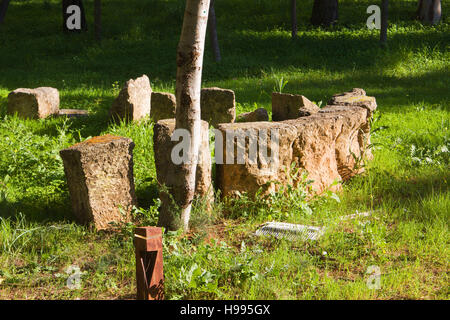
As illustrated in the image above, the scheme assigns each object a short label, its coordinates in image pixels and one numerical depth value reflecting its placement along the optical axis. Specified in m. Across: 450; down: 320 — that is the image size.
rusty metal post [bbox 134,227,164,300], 6.50
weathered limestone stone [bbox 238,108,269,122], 14.69
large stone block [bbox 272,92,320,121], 14.07
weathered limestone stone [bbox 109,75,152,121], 15.43
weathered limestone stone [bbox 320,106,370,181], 11.39
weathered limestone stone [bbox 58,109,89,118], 17.47
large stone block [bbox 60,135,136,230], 9.12
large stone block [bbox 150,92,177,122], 15.48
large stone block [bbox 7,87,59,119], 16.80
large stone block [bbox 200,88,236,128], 14.92
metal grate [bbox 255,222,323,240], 8.91
